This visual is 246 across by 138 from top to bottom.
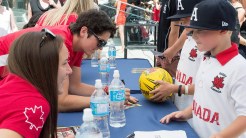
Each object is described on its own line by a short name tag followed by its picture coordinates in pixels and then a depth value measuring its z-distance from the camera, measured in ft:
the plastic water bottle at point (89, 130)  4.65
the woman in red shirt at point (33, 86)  3.60
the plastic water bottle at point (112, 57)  10.76
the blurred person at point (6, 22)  12.51
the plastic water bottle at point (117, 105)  5.75
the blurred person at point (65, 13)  9.30
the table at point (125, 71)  8.44
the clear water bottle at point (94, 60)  11.06
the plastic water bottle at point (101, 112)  5.30
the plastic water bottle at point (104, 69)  9.09
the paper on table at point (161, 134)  5.25
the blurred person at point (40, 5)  14.53
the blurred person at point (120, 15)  26.61
